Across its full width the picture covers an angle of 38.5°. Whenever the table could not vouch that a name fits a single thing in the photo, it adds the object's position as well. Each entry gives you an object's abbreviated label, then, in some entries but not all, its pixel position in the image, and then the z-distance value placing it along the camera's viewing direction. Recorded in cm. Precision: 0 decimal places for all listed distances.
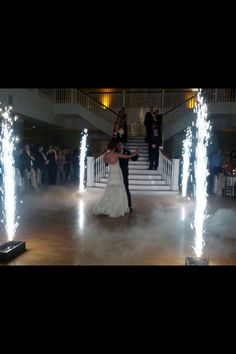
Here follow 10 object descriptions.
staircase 1127
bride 739
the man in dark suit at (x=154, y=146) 1186
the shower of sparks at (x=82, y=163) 1074
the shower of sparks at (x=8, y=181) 514
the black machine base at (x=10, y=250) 460
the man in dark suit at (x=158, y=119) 1180
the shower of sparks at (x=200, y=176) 492
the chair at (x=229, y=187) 1063
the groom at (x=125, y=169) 805
